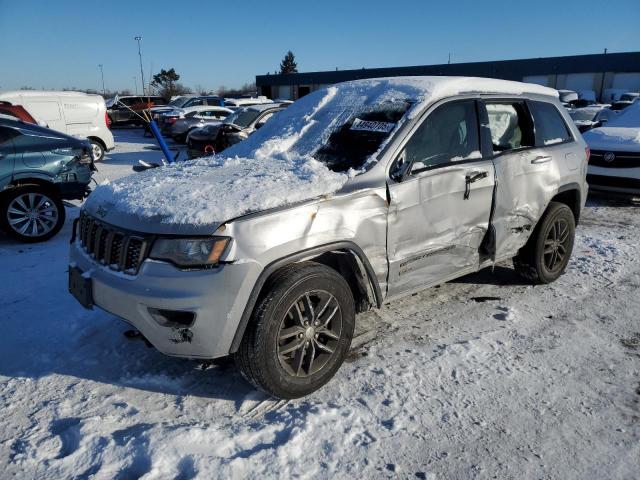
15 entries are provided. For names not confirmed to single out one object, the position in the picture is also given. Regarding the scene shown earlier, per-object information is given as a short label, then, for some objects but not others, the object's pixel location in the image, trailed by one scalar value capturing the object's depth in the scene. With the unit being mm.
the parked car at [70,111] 12695
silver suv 2625
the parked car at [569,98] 27367
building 39625
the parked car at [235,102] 23698
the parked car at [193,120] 18719
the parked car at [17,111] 10219
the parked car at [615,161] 7742
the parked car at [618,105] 21212
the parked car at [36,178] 6074
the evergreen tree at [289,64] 91562
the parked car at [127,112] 26000
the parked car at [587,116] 15654
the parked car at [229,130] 11053
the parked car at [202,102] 23506
